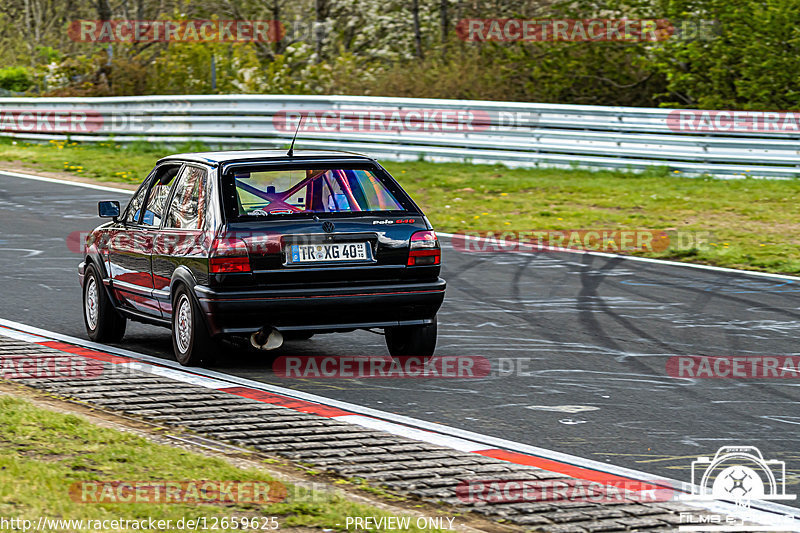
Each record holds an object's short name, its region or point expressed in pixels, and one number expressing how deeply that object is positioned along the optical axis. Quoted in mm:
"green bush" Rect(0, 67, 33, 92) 76687
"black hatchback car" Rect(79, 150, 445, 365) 15578
